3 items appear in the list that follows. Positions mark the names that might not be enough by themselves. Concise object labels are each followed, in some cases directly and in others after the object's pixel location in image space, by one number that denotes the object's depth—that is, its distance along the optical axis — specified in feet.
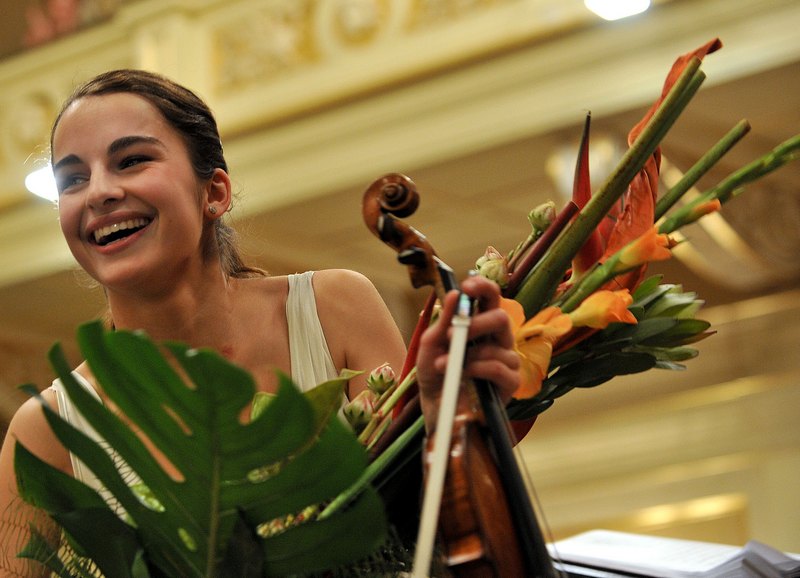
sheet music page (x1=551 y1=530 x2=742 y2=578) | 9.61
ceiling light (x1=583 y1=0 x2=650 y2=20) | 27.91
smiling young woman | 10.16
